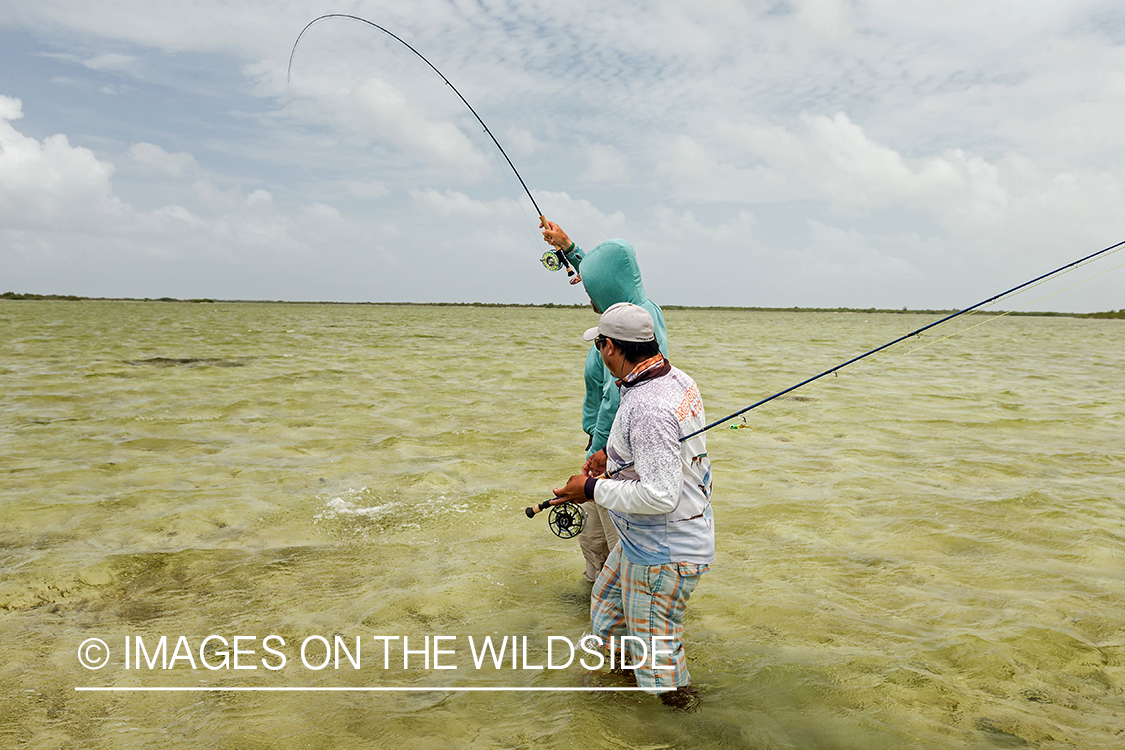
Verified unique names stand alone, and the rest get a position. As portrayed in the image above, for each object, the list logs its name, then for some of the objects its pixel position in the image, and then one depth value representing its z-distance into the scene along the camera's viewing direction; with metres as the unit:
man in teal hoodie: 3.77
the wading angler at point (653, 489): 2.87
